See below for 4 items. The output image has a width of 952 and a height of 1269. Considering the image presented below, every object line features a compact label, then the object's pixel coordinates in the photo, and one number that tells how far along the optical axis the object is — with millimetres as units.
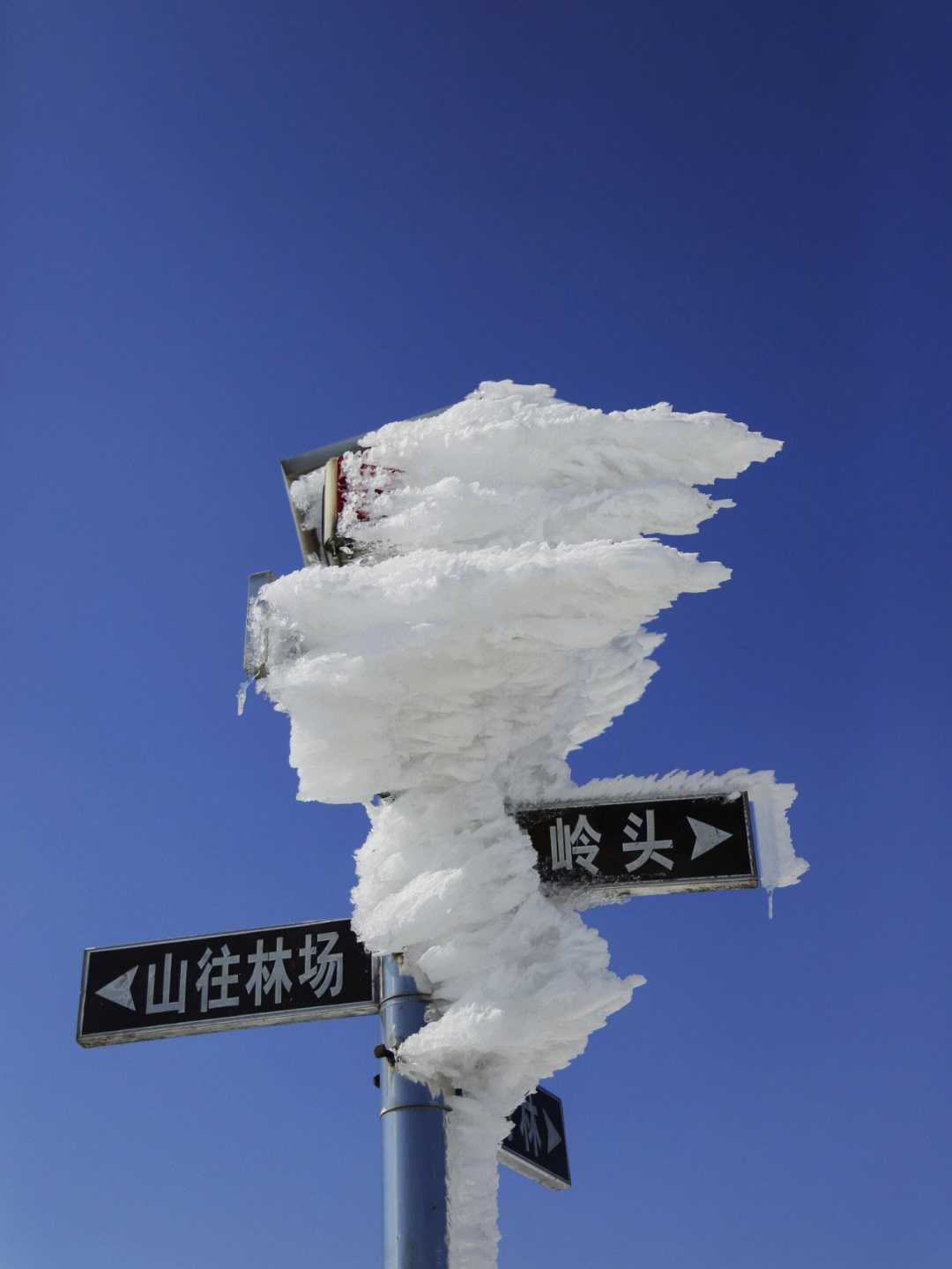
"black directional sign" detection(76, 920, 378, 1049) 4320
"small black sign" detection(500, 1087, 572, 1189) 4461
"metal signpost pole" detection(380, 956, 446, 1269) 3740
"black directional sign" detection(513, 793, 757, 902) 3998
